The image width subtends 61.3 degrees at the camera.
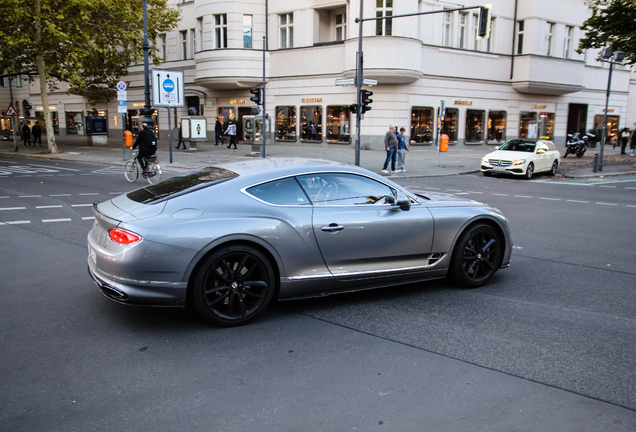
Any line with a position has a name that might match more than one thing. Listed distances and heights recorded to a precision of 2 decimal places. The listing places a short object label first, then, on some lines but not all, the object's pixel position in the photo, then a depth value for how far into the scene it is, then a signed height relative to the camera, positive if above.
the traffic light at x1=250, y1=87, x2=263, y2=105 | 22.72 +1.22
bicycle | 15.86 -1.43
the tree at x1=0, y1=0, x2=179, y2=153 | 24.47 +4.32
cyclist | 15.64 -0.64
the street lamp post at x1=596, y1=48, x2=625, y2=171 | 23.52 +3.26
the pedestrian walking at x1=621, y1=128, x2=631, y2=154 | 34.06 -0.46
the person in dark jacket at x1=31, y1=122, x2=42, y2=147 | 35.50 -0.74
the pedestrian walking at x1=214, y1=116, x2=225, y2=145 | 33.60 -0.55
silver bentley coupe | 4.31 -0.99
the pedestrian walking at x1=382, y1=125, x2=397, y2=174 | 20.03 -0.72
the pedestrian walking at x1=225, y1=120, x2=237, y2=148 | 29.58 -0.35
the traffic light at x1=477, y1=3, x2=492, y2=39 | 17.91 +3.58
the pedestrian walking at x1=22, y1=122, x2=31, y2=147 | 36.06 -0.90
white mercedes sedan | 20.05 -1.11
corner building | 29.20 +3.54
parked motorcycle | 29.64 -0.84
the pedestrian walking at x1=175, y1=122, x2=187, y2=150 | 30.38 -0.93
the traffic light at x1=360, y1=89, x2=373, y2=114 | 19.97 +1.00
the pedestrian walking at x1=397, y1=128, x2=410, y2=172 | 20.91 -0.93
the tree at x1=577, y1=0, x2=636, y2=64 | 24.35 +4.86
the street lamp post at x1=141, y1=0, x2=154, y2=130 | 22.47 +1.87
